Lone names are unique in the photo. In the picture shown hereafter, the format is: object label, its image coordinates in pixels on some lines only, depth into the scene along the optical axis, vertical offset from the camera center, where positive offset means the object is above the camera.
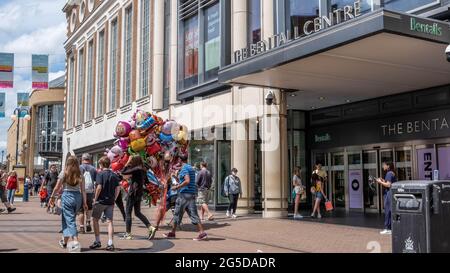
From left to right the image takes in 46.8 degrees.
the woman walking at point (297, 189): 16.18 -0.42
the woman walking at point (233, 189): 16.84 -0.42
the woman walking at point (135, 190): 10.85 -0.29
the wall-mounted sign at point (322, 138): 19.94 +1.46
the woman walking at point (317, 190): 16.12 -0.45
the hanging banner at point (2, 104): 33.38 +4.85
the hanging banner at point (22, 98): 45.88 +6.98
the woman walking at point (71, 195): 8.73 -0.31
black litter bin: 6.70 -0.57
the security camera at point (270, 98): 16.64 +2.48
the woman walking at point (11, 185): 22.63 -0.33
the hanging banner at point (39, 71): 29.77 +6.10
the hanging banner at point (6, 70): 26.91 +5.64
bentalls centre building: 11.92 +2.75
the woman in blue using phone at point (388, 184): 11.27 -0.20
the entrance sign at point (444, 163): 15.19 +0.35
